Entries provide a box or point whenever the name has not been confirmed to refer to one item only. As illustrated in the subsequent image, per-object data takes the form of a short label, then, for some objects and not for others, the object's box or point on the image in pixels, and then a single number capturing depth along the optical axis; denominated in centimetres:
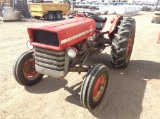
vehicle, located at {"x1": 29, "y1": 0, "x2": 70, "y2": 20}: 1008
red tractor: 207
